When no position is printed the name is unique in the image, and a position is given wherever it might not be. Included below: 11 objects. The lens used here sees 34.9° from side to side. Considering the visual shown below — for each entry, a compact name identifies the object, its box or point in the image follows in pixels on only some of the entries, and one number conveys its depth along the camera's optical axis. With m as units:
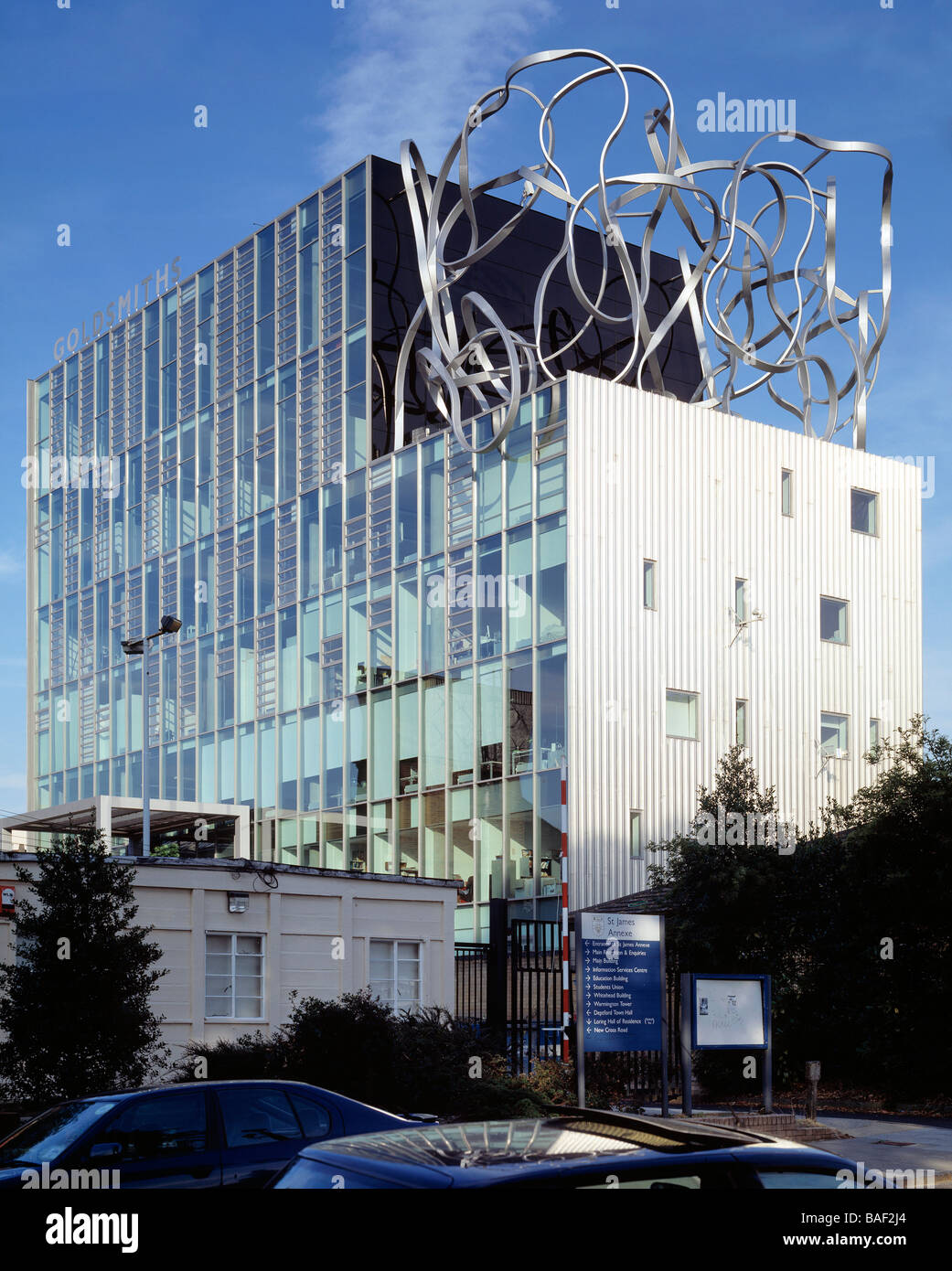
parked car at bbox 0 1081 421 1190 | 10.41
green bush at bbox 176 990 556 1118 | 18.94
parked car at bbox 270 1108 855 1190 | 4.68
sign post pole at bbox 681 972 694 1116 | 17.88
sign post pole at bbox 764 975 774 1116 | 18.59
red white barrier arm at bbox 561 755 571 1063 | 19.21
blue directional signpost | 17.16
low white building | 21.50
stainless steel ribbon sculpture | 35.72
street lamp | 32.29
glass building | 37.00
